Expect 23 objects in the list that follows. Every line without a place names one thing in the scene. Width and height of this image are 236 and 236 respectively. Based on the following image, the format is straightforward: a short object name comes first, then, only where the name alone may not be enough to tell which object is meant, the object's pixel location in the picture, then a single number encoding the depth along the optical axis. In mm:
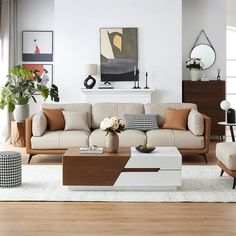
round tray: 5531
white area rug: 5082
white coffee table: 5371
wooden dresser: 9484
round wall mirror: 9906
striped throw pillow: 7355
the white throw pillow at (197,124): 7027
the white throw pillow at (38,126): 7055
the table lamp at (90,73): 9078
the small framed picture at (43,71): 9977
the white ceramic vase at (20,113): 8711
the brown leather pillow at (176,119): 7363
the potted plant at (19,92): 8648
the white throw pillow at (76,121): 7371
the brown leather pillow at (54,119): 7359
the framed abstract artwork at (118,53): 9297
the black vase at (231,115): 7547
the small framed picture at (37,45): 9953
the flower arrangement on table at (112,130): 5539
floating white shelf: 9141
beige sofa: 6973
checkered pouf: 5461
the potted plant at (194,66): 9562
